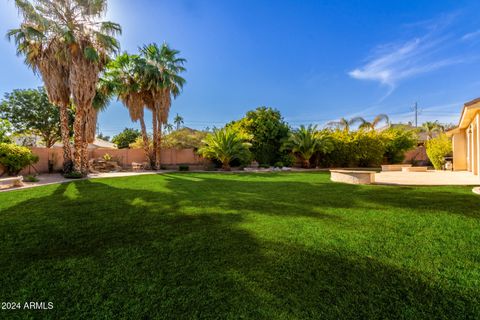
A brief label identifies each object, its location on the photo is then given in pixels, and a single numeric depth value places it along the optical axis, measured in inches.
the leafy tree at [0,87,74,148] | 983.6
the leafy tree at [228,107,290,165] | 807.1
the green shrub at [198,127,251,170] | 709.9
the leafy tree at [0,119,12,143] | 593.5
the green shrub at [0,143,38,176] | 480.7
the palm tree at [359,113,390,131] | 1196.7
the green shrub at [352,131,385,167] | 803.4
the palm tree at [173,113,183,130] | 2330.2
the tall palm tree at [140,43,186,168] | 678.5
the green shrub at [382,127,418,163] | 821.2
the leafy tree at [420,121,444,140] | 1536.7
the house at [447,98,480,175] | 378.9
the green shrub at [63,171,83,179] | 501.7
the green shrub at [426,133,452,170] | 613.9
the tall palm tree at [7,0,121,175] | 450.3
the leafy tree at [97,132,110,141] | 2275.0
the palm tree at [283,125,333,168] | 775.7
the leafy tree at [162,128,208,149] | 880.9
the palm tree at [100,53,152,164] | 666.8
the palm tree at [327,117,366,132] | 1218.3
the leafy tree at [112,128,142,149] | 1601.1
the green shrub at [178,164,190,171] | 752.3
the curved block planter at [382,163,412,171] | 636.1
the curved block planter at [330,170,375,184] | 340.2
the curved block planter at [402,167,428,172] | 549.4
